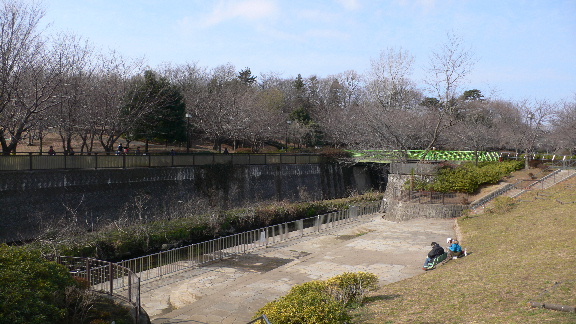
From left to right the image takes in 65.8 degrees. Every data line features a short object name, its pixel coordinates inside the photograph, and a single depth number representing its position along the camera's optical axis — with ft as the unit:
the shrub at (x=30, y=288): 26.09
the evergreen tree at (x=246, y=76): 253.03
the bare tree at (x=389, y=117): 130.31
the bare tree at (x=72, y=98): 99.09
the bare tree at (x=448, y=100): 115.19
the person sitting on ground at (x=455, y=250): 55.11
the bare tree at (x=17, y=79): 78.43
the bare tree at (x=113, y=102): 113.80
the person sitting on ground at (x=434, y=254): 53.41
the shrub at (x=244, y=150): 167.53
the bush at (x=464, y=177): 96.84
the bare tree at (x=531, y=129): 122.72
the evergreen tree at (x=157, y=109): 125.39
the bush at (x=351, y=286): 37.06
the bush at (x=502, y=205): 77.46
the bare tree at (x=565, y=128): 133.80
